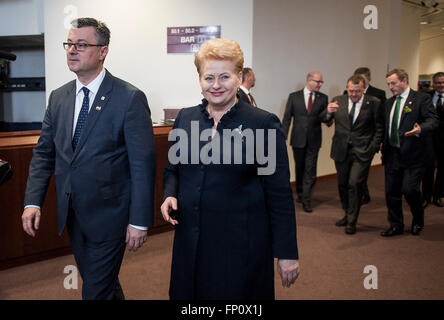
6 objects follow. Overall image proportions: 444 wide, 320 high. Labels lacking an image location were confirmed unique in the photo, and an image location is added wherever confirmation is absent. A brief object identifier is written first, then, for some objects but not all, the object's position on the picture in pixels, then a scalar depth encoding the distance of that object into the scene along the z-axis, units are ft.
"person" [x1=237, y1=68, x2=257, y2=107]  16.20
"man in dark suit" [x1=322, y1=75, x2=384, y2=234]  14.56
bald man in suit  18.43
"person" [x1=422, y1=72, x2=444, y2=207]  18.49
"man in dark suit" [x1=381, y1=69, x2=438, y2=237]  13.73
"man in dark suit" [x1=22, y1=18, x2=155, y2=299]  6.44
